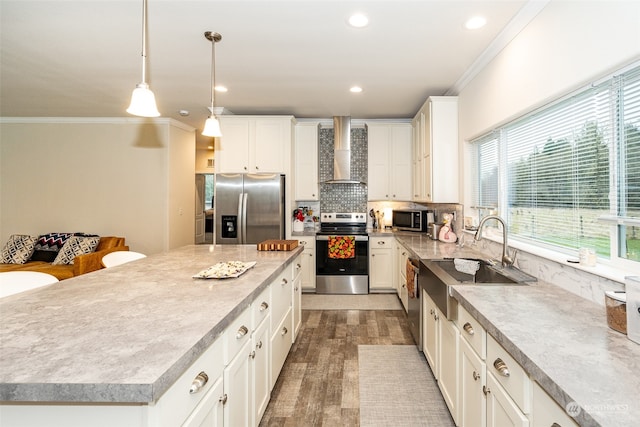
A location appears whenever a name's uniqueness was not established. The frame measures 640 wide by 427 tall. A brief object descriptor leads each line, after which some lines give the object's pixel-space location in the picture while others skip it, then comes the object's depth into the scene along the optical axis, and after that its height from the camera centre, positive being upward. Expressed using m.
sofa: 4.18 -0.51
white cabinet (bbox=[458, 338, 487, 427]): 1.34 -0.83
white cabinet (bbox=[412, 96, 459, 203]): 3.49 +0.75
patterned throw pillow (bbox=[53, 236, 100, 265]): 4.37 -0.48
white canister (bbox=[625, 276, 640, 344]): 0.98 -0.30
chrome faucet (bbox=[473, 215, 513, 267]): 2.08 -0.24
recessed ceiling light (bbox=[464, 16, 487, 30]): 2.16 +1.37
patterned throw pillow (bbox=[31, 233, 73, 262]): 4.55 -0.47
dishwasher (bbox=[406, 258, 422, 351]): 2.63 -0.76
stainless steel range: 4.37 -0.75
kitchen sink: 1.74 -0.43
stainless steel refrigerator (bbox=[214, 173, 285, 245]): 4.27 +0.06
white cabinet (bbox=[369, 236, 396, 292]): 4.43 -0.67
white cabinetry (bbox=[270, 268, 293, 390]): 2.03 -0.77
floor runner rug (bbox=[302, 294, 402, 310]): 3.95 -1.18
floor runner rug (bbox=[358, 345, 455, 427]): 1.92 -1.26
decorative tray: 1.70 -0.33
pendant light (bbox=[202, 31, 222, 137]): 2.40 +0.73
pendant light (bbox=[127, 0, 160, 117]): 1.67 +0.62
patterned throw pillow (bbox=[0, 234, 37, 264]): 4.41 -0.50
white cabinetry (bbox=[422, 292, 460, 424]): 1.75 -0.90
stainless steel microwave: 4.39 -0.07
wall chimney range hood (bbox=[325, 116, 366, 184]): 4.74 +0.99
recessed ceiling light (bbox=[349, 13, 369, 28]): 2.14 +1.38
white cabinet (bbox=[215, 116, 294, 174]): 4.39 +1.03
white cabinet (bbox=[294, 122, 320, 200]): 4.75 +0.82
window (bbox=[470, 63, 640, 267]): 1.38 +0.24
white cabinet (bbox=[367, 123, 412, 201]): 4.73 +0.83
